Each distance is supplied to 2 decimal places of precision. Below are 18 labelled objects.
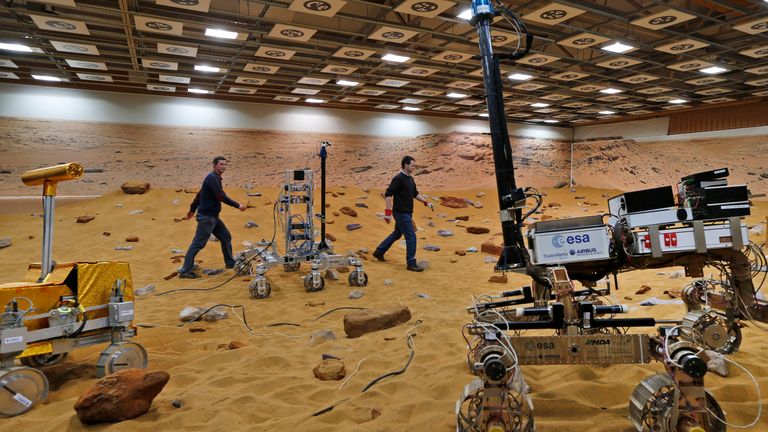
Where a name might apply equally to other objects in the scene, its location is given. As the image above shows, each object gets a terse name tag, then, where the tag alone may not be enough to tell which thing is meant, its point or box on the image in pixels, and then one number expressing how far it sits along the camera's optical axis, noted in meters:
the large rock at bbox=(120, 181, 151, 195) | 11.89
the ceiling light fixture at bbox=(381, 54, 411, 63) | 9.28
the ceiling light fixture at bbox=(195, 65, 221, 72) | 9.77
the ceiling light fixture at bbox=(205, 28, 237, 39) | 7.71
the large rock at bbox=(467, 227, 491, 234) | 12.30
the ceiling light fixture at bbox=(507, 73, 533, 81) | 10.70
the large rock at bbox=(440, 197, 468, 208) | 15.20
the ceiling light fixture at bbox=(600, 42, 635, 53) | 8.72
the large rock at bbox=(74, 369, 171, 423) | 2.38
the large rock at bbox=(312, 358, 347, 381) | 3.07
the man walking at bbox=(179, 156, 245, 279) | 6.82
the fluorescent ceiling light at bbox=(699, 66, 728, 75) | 10.30
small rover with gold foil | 2.50
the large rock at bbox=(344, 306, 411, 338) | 4.09
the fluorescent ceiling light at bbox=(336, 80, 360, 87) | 11.20
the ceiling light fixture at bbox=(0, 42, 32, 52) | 8.27
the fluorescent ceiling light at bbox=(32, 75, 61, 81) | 10.55
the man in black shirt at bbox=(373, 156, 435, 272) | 7.48
